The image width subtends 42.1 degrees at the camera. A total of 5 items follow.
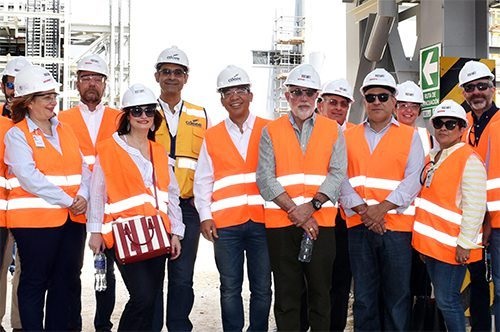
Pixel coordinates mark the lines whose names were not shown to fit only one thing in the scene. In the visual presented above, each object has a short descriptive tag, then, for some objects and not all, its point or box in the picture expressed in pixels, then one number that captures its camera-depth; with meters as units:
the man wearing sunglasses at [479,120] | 4.79
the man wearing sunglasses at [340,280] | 5.20
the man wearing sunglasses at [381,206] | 4.60
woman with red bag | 4.28
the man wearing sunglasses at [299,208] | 4.46
